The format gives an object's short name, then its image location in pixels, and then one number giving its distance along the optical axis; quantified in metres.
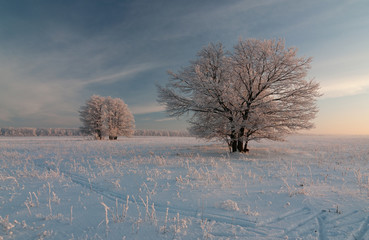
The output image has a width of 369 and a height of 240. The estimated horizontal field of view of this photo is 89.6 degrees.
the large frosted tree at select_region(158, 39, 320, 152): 12.45
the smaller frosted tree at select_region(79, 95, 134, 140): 39.53
